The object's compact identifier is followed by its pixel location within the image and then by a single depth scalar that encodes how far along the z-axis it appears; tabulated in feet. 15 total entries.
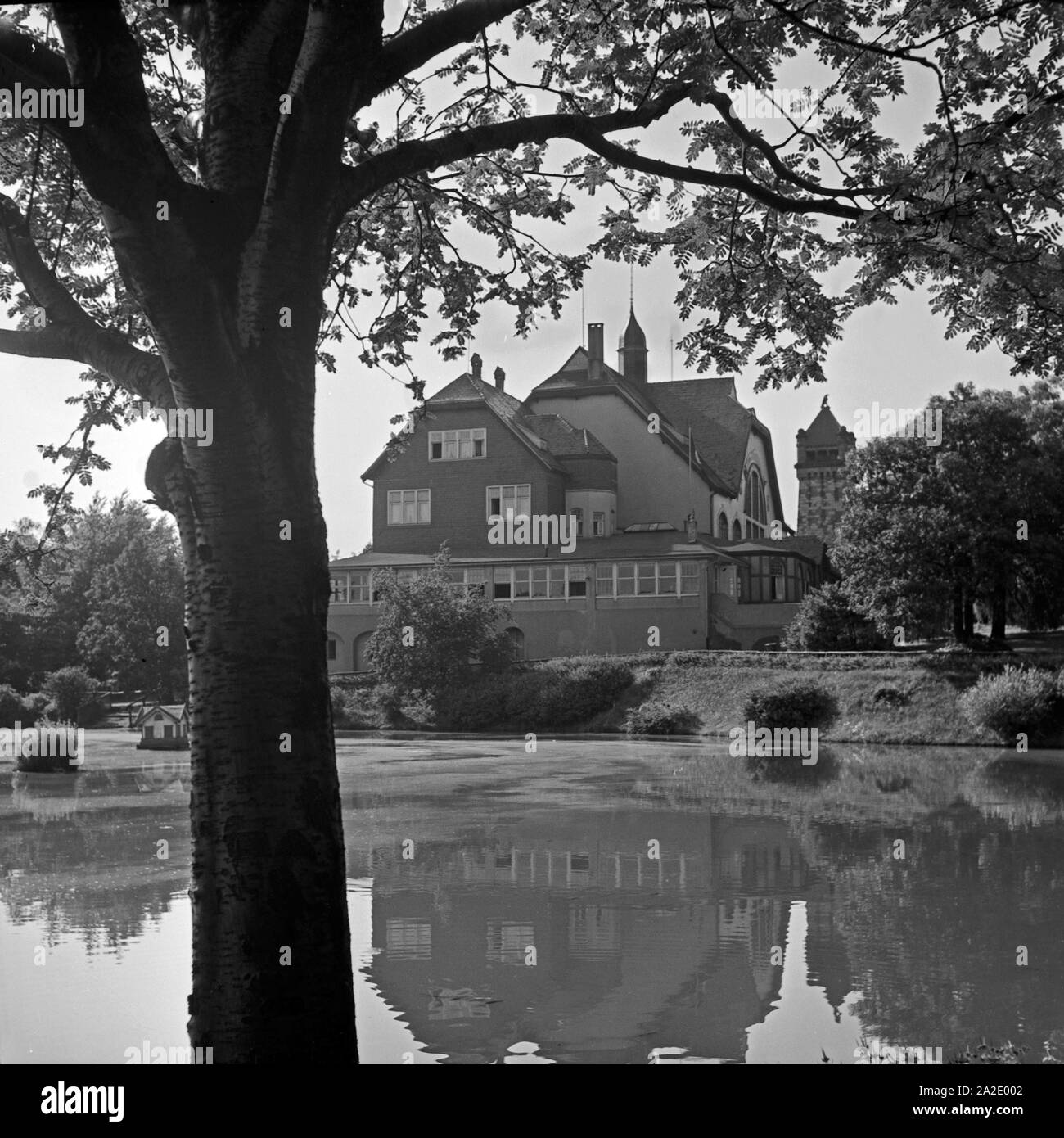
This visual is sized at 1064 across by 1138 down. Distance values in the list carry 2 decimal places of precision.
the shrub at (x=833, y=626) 164.45
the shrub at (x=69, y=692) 170.81
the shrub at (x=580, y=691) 155.22
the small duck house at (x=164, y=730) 128.67
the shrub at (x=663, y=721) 146.30
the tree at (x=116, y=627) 187.42
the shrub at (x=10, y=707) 164.35
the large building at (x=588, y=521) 185.47
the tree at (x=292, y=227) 20.11
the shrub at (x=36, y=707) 167.92
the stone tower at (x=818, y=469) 349.41
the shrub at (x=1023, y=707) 122.83
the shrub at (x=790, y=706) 137.90
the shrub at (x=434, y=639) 165.27
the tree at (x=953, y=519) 144.56
